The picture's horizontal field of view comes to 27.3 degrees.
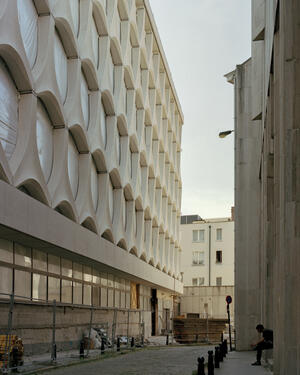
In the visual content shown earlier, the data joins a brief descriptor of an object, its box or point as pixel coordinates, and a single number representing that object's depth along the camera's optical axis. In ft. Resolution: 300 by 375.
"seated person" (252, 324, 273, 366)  66.27
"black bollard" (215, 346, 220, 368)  63.40
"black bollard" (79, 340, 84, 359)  74.79
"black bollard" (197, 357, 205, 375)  43.37
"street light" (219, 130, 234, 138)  130.72
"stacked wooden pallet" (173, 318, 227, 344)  156.56
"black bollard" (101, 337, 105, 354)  85.70
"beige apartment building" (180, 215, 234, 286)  290.35
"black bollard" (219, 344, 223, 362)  72.86
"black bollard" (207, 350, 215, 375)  48.05
